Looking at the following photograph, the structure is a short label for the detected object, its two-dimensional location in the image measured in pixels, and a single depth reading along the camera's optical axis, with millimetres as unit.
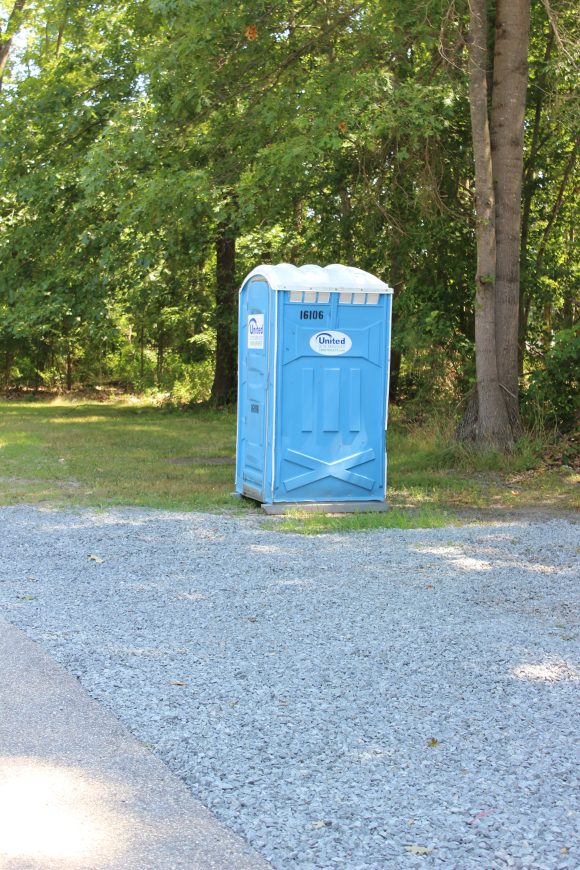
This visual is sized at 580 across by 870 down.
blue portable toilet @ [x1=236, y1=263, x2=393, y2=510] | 10000
